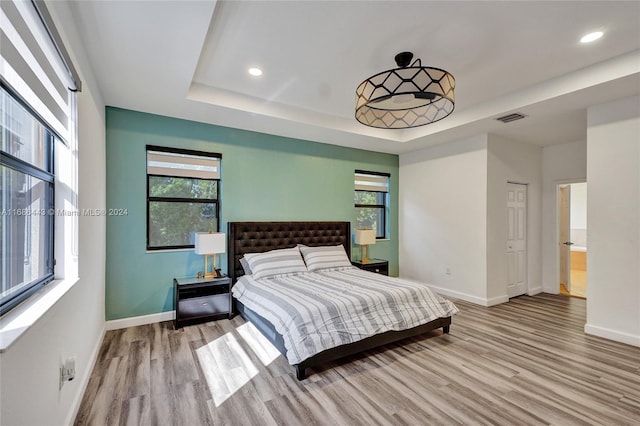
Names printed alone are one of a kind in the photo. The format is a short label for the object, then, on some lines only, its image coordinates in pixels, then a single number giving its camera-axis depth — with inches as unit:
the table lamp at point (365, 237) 199.8
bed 103.8
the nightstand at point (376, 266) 194.2
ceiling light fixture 93.6
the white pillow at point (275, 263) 151.3
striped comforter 99.9
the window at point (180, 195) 149.2
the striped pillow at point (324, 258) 167.2
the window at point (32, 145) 51.6
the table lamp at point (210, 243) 143.3
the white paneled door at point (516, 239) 199.5
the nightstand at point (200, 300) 138.3
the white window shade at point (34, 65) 48.6
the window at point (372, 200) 219.5
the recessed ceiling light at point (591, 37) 95.0
